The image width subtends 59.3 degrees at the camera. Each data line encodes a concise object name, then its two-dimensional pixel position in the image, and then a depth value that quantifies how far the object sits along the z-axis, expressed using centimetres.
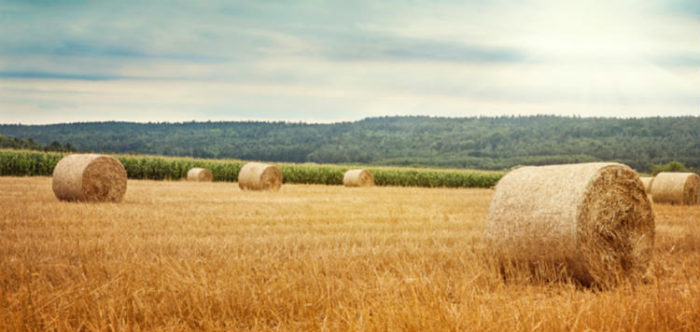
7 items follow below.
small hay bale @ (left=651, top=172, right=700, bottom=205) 2270
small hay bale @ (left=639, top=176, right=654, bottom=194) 3116
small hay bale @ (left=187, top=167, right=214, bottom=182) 3606
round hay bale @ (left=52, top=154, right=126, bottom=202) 1752
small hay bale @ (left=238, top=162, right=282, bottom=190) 2639
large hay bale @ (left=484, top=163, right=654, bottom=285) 796
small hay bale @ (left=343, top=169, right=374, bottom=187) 3528
